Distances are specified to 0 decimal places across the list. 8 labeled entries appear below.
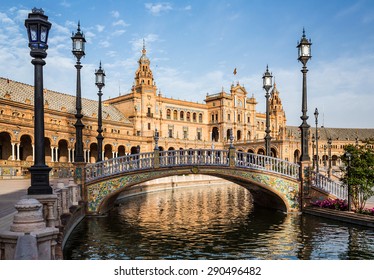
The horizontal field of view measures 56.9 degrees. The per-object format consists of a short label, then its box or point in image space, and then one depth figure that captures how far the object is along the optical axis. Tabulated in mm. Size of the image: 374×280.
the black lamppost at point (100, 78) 18688
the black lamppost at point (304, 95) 15942
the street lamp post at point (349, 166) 14693
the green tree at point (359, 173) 14383
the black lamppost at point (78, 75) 14328
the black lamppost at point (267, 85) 19109
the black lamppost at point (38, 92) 8180
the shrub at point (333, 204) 15409
